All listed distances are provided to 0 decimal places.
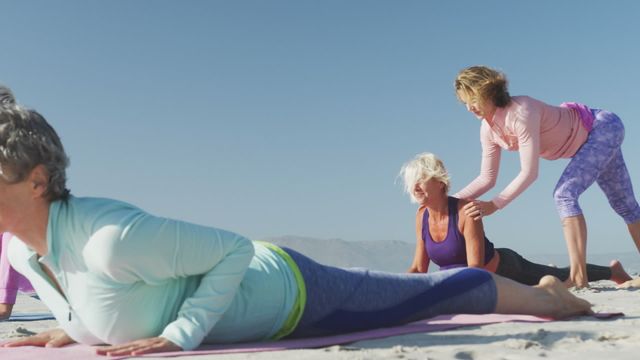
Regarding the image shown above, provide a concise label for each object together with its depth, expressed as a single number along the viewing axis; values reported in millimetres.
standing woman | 5391
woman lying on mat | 2215
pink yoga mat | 2528
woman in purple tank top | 4844
